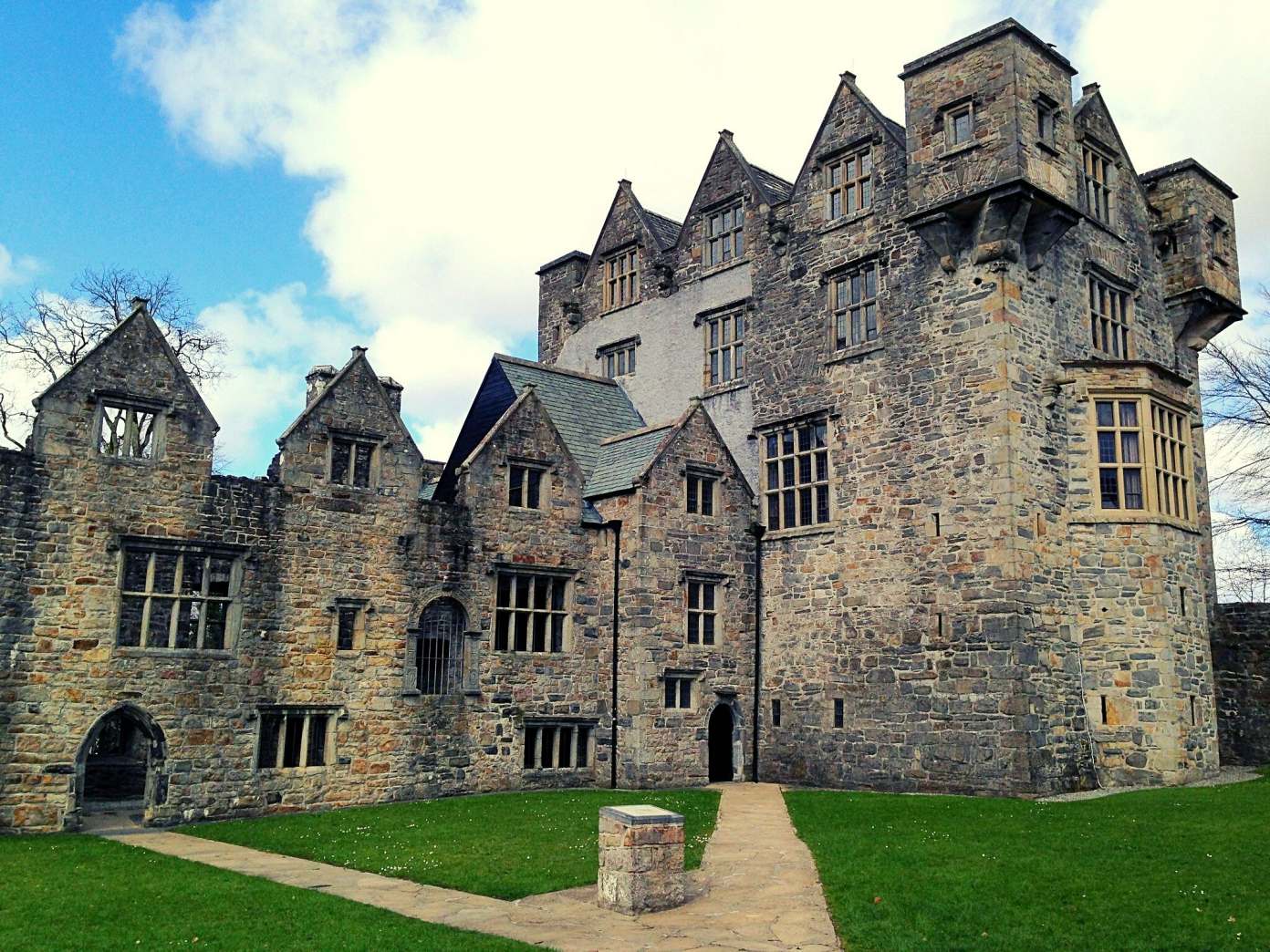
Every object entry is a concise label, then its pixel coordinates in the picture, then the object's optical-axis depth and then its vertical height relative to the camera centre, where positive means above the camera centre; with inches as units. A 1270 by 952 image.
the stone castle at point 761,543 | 896.3 +126.1
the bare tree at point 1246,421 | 1373.0 +334.8
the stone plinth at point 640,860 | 525.7 -85.2
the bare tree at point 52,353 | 1352.1 +388.1
